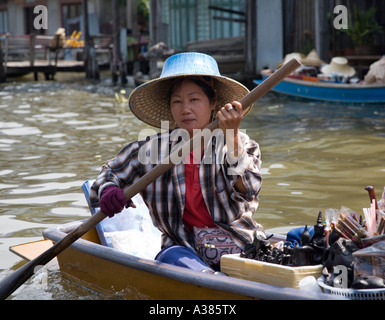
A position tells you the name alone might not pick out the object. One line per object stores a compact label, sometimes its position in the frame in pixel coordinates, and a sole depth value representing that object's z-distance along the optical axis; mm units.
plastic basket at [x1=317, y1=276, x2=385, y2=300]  2506
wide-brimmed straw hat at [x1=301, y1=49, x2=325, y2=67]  12547
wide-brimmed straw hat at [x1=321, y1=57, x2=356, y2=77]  11701
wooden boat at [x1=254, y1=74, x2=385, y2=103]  10859
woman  3152
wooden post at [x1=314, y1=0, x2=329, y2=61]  12570
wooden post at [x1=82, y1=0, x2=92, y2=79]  18391
